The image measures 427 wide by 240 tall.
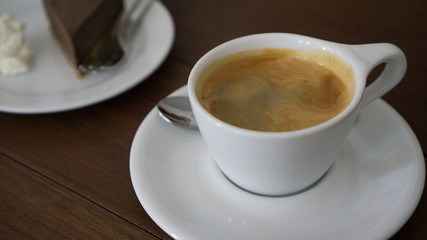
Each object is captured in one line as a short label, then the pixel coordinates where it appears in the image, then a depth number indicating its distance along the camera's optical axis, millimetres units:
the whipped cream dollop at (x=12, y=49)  535
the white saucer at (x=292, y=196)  383
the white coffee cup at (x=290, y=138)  373
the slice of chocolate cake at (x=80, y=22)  561
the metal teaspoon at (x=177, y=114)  443
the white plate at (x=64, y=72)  492
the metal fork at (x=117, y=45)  541
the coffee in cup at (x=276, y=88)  405
